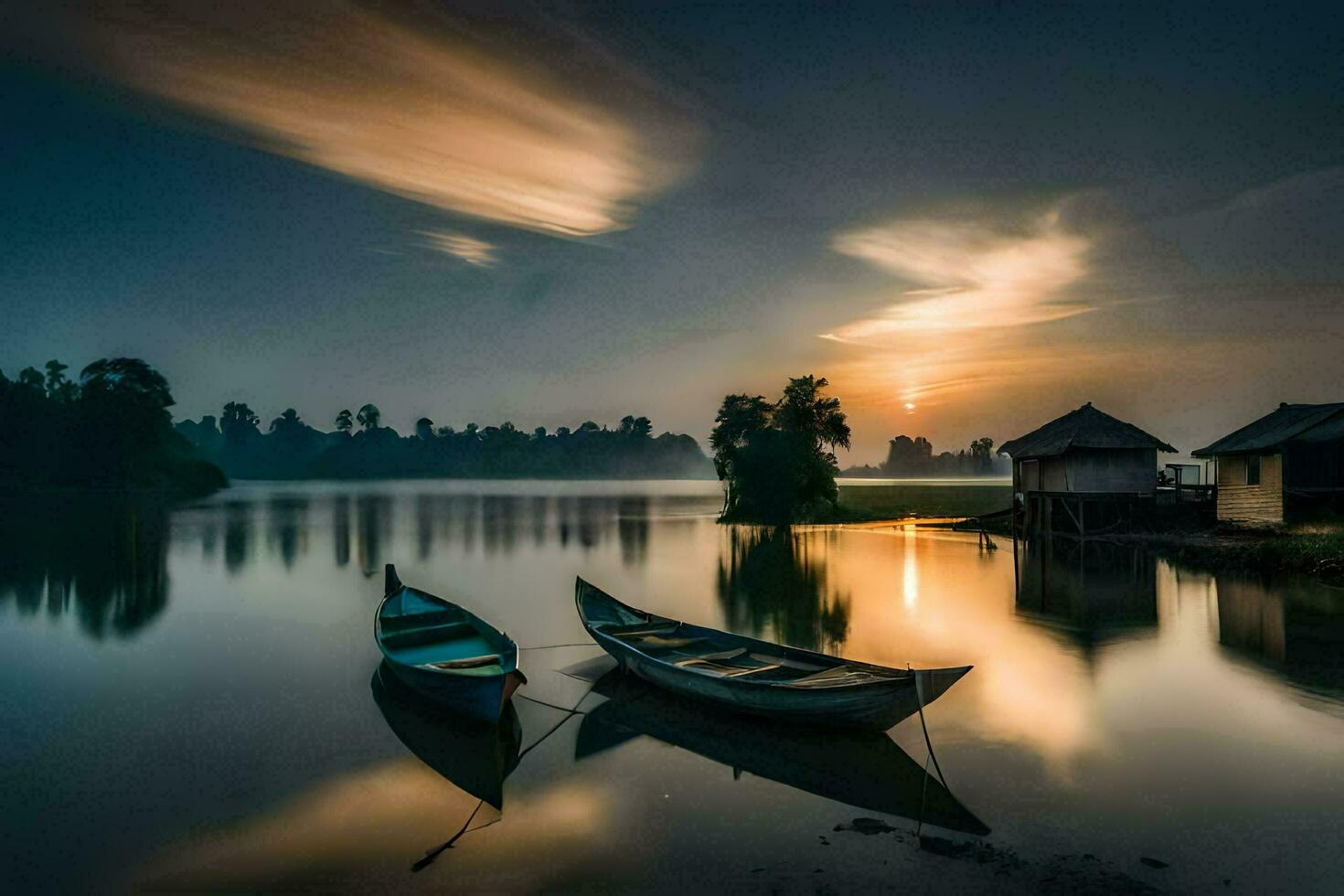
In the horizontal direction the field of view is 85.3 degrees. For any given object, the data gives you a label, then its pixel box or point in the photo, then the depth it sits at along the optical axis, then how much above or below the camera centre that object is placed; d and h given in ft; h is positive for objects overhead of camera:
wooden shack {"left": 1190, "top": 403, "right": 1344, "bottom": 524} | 95.25 +0.45
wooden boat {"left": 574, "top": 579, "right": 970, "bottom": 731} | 32.40 -10.89
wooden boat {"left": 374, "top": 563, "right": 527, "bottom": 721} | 35.17 -10.86
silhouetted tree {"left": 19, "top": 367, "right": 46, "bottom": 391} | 377.91 +46.25
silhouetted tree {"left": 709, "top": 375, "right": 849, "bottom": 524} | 171.94 +3.93
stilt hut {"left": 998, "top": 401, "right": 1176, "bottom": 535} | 115.55 +0.00
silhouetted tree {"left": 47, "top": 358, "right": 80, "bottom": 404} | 368.27 +41.08
